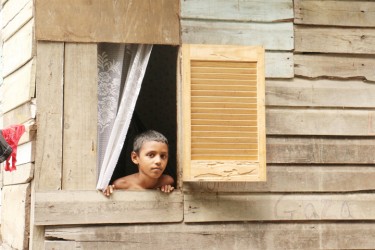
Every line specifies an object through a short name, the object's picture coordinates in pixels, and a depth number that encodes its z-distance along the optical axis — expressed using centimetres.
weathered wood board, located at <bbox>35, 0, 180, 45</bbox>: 859
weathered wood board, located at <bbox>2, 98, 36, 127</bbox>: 863
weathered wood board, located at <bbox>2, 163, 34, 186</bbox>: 853
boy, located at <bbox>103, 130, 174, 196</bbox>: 858
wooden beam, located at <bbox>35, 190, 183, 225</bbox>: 828
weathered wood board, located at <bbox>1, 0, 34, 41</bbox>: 903
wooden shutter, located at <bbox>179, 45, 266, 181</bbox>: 825
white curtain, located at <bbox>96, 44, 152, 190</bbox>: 860
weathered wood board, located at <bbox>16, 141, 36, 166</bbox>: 850
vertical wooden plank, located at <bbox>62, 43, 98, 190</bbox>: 845
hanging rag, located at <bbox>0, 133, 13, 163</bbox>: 823
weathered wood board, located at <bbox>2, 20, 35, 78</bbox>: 880
